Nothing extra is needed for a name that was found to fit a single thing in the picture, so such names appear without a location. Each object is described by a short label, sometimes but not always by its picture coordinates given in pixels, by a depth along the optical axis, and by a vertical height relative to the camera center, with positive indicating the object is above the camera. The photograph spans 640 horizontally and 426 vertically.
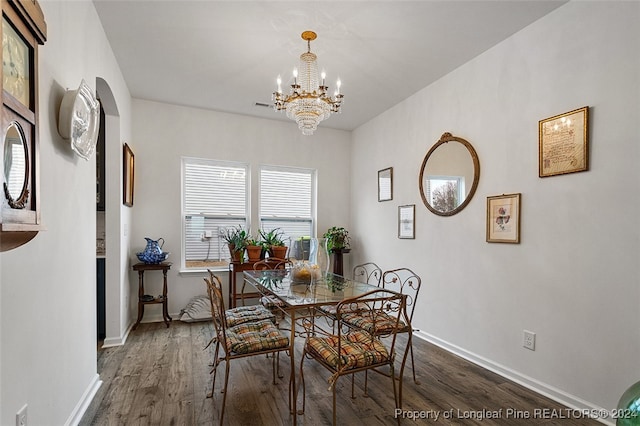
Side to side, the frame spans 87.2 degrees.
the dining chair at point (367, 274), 4.54 -0.92
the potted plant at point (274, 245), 4.41 -0.49
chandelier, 2.57 +0.85
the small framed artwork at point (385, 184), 4.29 +0.33
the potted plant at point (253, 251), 4.27 -0.54
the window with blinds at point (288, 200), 4.89 +0.12
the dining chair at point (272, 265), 3.86 -0.70
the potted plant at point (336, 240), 4.86 -0.47
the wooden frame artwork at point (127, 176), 3.46 +0.35
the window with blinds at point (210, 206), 4.50 +0.03
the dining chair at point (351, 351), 1.91 -0.86
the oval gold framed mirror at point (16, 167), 1.18 +0.15
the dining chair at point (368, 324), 2.46 -0.89
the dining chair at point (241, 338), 2.11 -0.86
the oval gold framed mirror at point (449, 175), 3.14 +0.34
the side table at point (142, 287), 3.84 -0.93
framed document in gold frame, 2.24 +0.47
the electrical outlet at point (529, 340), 2.53 -0.99
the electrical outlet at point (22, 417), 1.36 -0.86
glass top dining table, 2.16 -0.60
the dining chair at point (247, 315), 2.61 -0.86
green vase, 1.23 -0.74
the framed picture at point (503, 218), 2.68 -0.07
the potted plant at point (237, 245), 4.20 -0.46
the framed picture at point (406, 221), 3.89 -0.14
